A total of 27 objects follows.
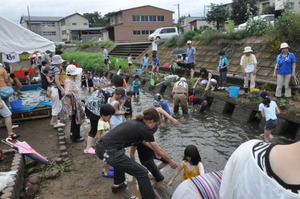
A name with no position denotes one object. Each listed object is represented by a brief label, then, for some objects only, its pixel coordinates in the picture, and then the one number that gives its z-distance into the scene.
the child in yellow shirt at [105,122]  4.44
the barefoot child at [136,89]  11.42
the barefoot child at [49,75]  7.48
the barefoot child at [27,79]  13.62
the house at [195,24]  45.66
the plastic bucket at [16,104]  7.56
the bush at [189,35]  17.91
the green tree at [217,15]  30.47
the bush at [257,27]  12.66
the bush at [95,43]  30.65
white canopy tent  6.70
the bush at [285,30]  10.06
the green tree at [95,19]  73.50
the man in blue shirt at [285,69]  7.58
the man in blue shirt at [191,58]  12.58
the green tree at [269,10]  28.31
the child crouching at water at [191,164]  3.65
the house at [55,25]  63.41
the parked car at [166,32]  27.14
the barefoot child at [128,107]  6.87
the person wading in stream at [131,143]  3.30
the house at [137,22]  39.62
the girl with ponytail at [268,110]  5.61
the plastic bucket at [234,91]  8.64
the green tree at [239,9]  30.17
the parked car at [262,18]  13.14
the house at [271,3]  33.03
